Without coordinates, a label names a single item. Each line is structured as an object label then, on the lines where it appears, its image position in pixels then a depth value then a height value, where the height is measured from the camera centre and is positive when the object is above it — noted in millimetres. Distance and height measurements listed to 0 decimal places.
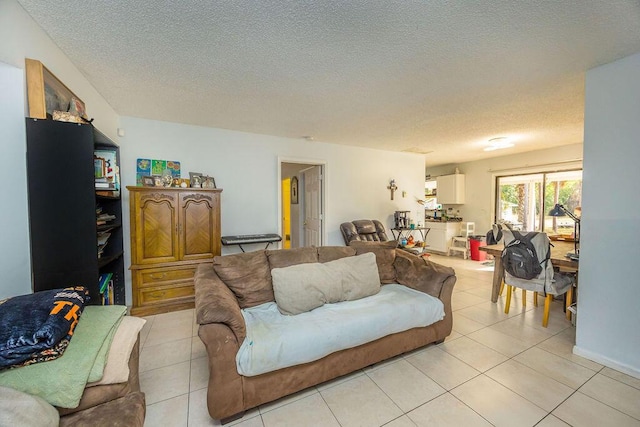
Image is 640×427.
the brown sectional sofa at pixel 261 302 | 1458 -766
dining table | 3095 -613
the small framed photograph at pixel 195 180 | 3300 +345
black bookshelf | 1474 +13
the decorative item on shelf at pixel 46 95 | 1500 +732
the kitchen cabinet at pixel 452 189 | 6402 +405
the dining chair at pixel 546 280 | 2605 -809
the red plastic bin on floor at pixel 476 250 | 5727 -1059
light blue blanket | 1521 -850
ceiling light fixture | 4227 +1078
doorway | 4625 +36
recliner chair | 4414 -453
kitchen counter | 6320 -749
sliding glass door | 4770 +117
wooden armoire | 2855 -419
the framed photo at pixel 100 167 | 2120 +344
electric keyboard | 3359 -456
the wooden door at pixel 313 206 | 4668 -8
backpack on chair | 2649 -585
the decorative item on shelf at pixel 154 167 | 3215 +515
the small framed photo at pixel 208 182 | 3396 +330
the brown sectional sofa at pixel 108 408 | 1002 -858
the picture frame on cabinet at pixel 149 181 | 3020 +308
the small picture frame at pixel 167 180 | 3130 +331
